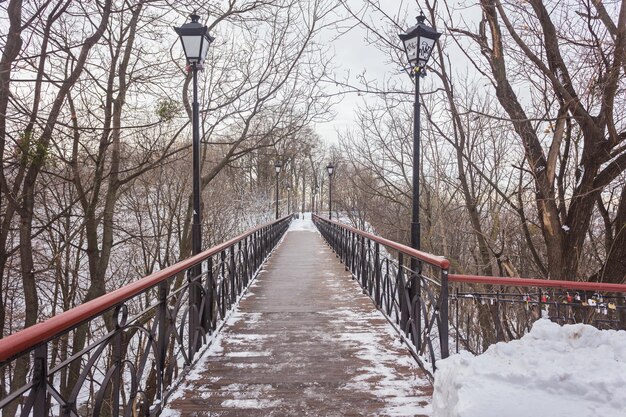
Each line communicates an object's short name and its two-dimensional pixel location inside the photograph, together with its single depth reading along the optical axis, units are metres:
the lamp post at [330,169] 23.96
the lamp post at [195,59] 5.32
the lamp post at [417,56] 5.64
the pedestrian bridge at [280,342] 2.31
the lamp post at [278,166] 21.88
